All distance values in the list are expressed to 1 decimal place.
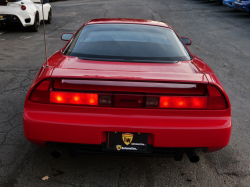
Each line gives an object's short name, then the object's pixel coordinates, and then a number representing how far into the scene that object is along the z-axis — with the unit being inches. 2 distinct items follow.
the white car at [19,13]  426.0
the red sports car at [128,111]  99.6
